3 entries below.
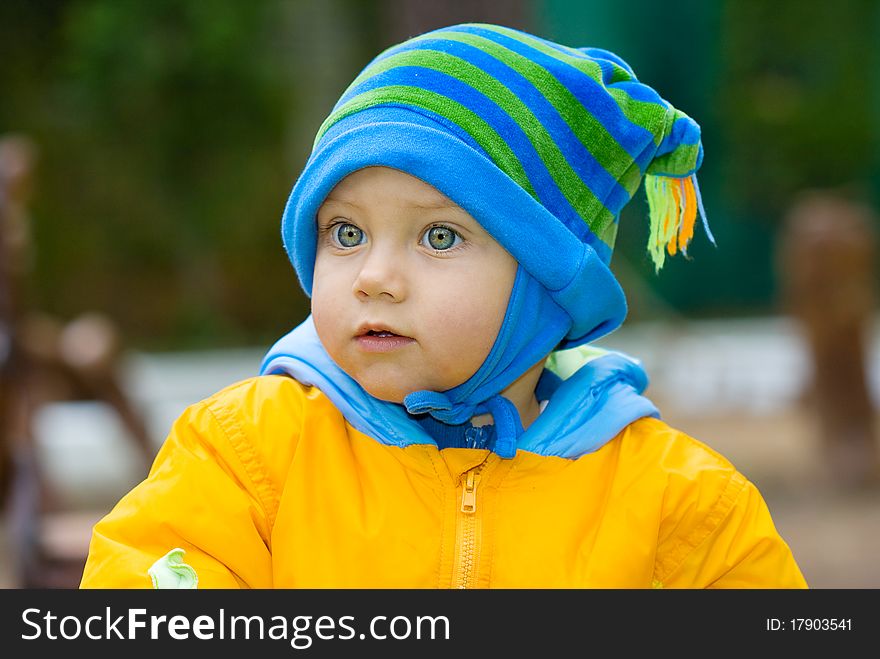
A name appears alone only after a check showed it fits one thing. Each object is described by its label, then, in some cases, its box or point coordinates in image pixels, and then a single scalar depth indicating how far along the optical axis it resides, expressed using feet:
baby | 5.14
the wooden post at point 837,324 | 19.95
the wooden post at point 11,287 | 13.57
